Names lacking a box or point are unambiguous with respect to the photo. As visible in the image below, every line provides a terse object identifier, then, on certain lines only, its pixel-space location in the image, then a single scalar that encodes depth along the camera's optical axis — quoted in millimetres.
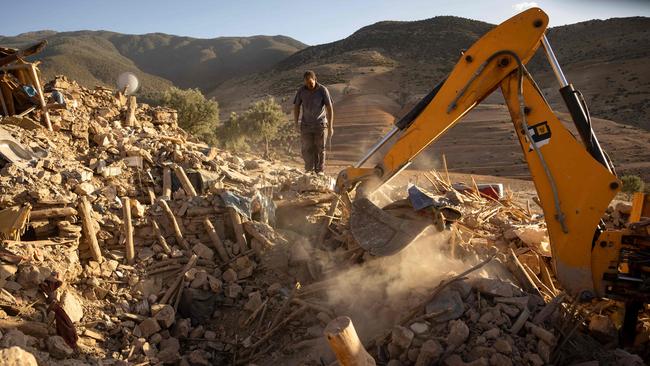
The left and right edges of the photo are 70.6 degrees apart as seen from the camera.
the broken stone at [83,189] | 5836
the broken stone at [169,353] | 4602
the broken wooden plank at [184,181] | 6586
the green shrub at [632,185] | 14761
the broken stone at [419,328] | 4027
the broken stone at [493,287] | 4305
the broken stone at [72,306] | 4527
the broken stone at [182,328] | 5012
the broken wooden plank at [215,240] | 5910
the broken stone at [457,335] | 3879
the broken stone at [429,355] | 3779
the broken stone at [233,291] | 5477
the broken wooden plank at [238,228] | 6008
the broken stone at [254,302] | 5316
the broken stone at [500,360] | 3647
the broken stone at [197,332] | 5066
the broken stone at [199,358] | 4691
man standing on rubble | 7793
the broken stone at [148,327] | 4875
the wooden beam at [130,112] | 9104
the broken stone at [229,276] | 5660
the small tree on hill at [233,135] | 21844
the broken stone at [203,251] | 5832
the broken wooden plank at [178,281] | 5309
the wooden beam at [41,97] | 7527
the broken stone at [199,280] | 5441
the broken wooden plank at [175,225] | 5953
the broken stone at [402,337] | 3922
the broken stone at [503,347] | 3727
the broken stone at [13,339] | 3740
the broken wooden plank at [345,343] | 2830
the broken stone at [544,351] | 3803
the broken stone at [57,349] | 4070
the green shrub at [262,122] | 22375
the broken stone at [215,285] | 5449
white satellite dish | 11096
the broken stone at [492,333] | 3875
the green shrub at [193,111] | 18719
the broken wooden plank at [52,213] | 5254
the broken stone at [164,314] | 5000
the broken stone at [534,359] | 3730
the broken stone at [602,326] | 4410
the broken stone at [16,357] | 3176
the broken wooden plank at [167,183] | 6496
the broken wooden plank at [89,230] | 5375
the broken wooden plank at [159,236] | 5785
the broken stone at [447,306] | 4117
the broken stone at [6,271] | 4500
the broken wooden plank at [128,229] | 5602
